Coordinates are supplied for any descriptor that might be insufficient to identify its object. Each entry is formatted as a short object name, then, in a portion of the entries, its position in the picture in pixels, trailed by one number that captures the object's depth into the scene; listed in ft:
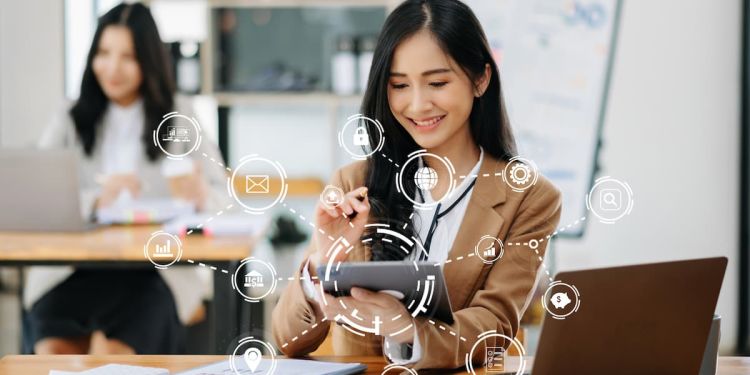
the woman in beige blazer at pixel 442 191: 8.72
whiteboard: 12.67
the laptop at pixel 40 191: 11.17
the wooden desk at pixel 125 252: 9.96
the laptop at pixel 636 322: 7.69
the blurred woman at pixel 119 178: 11.01
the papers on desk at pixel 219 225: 10.35
